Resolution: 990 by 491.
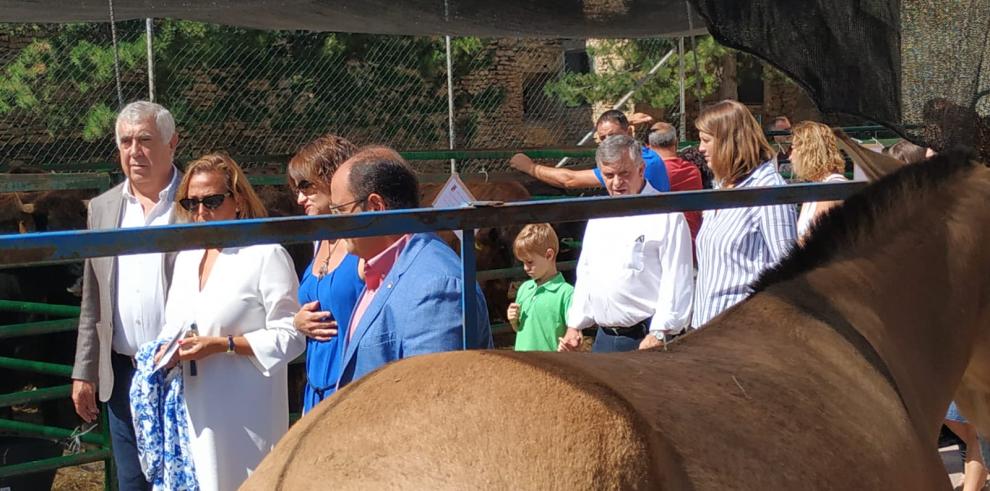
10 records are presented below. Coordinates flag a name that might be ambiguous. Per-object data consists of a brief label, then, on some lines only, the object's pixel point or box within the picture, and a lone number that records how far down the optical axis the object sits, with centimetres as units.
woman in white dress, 358
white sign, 366
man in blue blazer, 272
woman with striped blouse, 411
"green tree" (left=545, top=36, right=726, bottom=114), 1605
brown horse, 175
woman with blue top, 328
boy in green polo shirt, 517
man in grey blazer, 416
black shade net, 350
